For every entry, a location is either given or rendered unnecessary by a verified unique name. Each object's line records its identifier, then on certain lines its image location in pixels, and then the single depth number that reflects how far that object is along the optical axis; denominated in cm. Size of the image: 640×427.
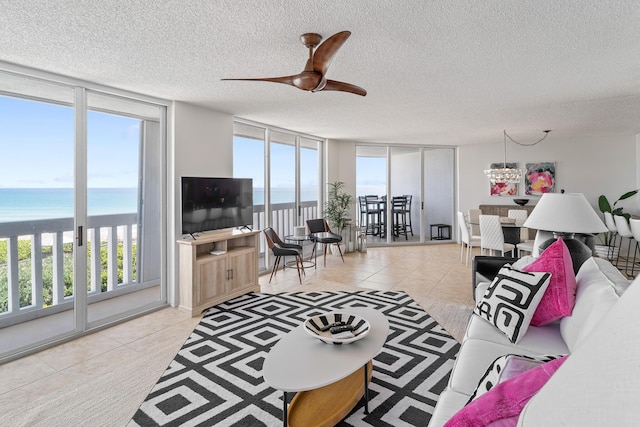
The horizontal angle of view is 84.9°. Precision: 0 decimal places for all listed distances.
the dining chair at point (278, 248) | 495
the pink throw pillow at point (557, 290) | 207
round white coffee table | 171
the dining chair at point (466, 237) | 601
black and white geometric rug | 206
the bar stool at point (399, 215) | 832
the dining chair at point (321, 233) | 586
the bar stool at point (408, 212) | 853
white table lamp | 280
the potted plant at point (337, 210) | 697
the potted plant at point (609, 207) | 651
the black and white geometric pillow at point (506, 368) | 118
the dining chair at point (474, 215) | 669
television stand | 381
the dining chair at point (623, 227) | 535
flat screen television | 397
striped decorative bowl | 202
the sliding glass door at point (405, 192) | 803
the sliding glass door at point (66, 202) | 314
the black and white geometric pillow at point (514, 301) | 206
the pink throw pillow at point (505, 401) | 89
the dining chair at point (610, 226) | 570
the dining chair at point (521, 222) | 550
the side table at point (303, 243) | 556
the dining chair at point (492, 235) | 527
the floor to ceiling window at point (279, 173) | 541
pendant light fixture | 583
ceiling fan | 221
